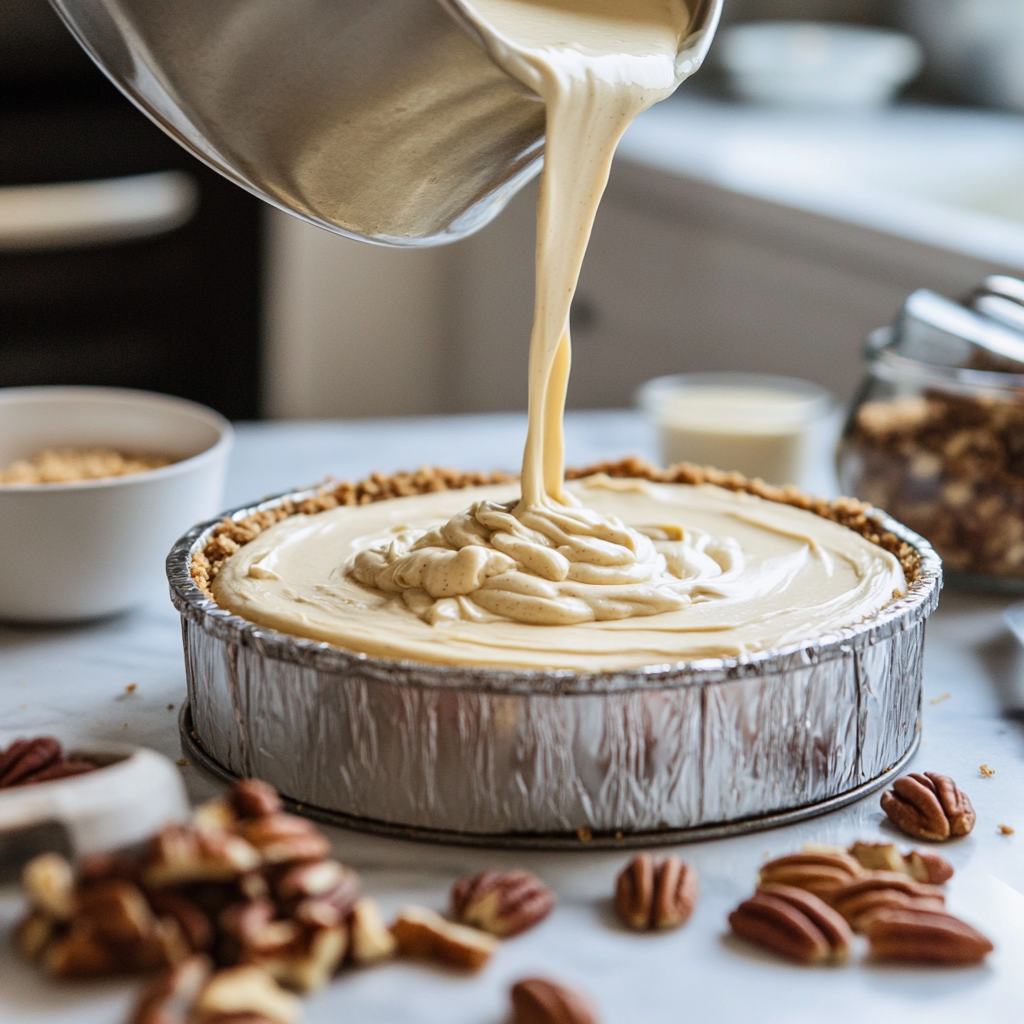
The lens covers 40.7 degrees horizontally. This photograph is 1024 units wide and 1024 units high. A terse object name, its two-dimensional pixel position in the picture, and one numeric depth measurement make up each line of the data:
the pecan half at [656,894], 0.88
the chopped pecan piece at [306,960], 0.79
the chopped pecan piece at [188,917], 0.78
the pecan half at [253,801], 0.85
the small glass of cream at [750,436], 1.89
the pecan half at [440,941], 0.83
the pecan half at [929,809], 1.00
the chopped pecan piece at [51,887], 0.79
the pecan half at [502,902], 0.86
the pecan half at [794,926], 0.84
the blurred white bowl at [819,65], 3.31
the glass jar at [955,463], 1.50
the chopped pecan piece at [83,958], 0.79
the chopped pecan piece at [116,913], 0.77
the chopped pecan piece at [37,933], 0.81
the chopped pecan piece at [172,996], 0.73
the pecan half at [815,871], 0.89
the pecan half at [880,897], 0.87
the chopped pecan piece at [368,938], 0.82
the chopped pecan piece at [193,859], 0.78
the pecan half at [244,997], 0.73
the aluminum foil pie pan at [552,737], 0.94
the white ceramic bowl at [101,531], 1.31
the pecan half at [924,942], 0.84
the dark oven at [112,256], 2.92
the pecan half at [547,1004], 0.75
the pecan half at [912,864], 0.94
